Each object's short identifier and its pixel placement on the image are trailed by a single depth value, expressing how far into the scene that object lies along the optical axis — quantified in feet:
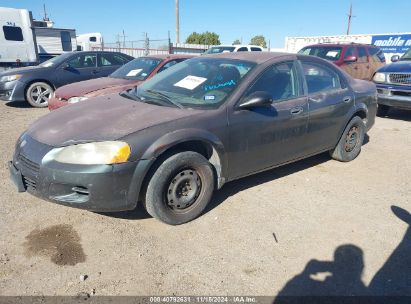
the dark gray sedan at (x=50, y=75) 27.66
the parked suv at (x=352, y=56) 32.91
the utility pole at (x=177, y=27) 82.25
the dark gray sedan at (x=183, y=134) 9.26
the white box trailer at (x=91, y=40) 74.38
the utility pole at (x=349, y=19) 169.37
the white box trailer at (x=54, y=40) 54.46
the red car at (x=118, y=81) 20.67
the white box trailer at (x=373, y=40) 60.49
